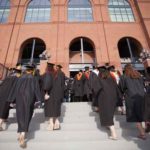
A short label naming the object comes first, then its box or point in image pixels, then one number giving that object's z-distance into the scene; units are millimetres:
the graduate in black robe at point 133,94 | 4109
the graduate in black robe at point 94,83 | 4751
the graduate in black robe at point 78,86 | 7610
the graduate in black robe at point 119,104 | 5129
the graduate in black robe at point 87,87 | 6949
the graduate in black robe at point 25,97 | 3838
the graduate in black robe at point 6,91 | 4785
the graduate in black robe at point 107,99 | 4202
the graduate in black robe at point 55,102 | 4602
